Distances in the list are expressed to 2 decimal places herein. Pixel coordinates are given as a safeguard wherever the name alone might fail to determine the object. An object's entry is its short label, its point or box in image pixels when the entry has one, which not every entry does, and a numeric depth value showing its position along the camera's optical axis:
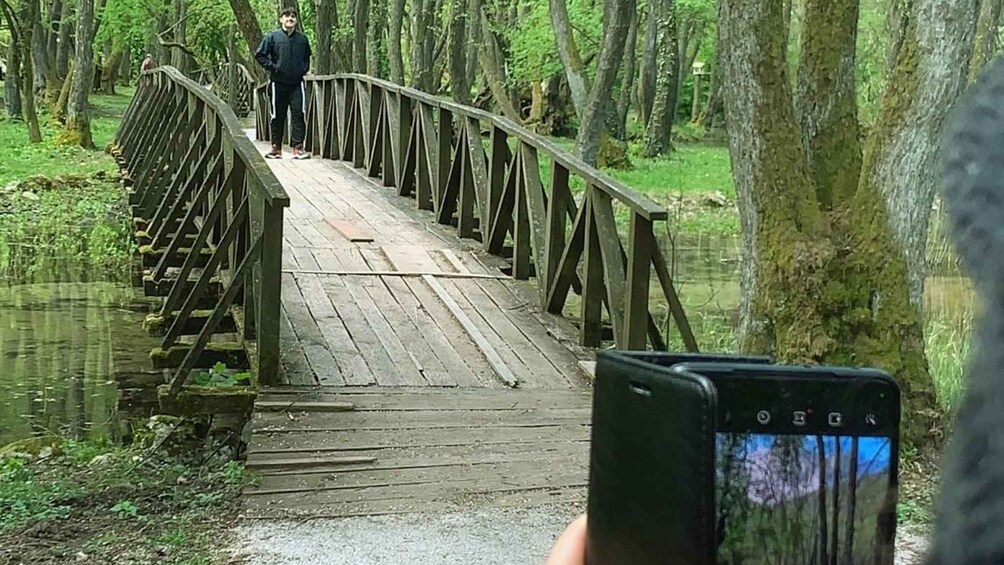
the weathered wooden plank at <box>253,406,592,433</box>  5.50
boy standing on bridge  12.38
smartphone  1.24
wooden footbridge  5.15
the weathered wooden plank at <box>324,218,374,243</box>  9.66
